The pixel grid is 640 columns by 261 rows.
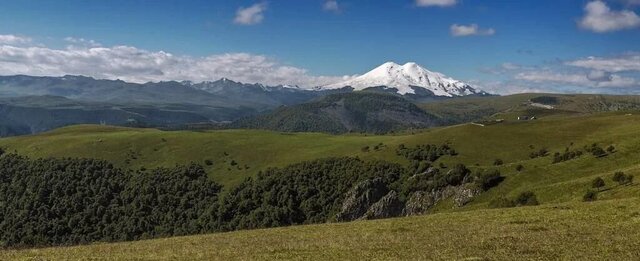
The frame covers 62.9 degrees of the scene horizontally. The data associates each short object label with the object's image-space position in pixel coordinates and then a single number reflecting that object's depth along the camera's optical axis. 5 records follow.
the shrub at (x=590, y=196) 69.97
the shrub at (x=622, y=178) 76.56
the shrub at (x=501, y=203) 78.94
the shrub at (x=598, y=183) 78.88
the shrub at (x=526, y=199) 79.98
